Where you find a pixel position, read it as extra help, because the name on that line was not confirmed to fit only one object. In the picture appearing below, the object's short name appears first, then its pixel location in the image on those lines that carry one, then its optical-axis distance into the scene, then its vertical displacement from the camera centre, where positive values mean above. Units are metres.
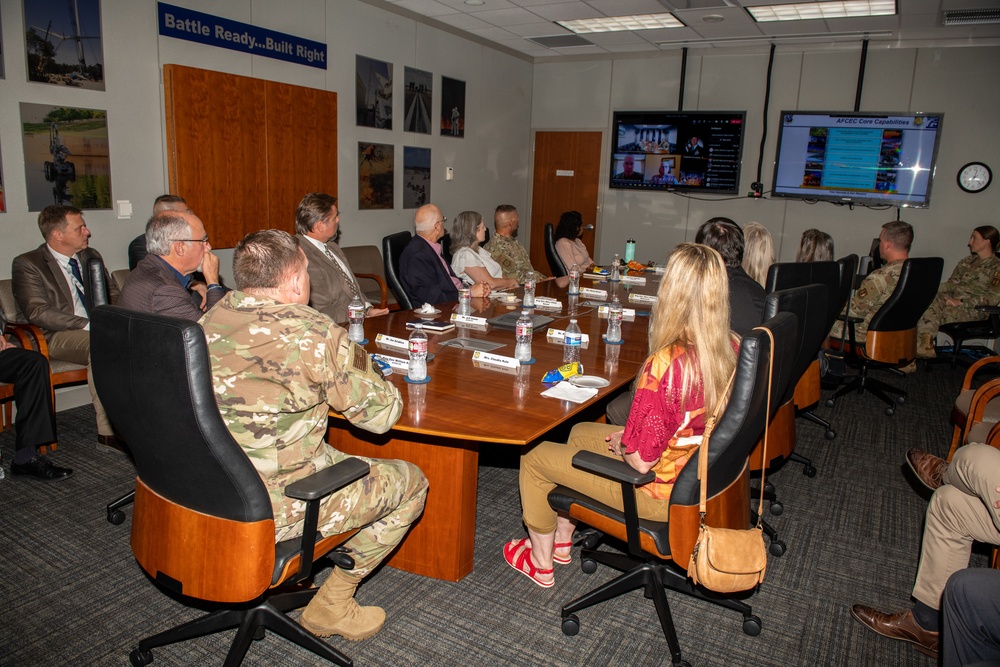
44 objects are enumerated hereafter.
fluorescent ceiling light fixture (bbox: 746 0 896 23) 6.11 +1.86
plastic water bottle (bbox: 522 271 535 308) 4.41 -0.60
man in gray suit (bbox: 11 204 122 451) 4.01 -0.63
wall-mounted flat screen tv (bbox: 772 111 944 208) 7.29 +0.64
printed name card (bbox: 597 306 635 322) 4.22 -0.67
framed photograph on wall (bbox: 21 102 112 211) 4.38 +0.16
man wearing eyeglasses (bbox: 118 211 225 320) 3.13 -0.39
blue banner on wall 5.02 +1.20
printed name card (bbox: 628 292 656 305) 4.86 -0.65
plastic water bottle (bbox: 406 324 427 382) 2.61 -0.62
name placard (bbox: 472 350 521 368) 2.97 -0.69
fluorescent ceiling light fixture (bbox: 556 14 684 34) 7.00 +1.90
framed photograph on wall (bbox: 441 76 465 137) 7.81 +1.04
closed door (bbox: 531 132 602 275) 9.20 +0.30
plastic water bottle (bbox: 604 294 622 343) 3.54 -0.61
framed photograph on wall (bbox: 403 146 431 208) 7.43 +0.21
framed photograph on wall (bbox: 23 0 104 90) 4.25 +0.87
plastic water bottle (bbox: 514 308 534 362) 3.04 -0.61
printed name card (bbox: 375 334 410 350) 3.19 -0.68
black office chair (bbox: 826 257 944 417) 4.57 -0.72
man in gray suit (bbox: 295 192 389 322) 4.00 -0.38
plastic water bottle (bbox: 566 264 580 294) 4.94 -0.57
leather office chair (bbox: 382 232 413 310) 4.53 -0.47
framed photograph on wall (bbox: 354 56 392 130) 6.70 +1.01
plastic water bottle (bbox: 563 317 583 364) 3.18 -0.64
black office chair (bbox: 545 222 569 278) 6.52 -0.50
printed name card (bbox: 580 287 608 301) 4.93 -0.64
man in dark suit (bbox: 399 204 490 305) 4.61 -0.47
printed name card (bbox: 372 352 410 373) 2.82 -0.69
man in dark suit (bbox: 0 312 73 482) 3.51 -1.18
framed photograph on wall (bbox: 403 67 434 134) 7.27 +1.03
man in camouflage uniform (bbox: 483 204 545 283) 5.94 -0.42
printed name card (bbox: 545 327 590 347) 3.50 -0.68
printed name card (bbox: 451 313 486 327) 3.82 -0.67
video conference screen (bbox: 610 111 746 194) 8.20 +0.70
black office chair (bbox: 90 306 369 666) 1.66 -0.77
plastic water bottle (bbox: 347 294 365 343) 3.25 -0.61
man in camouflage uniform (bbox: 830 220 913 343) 4.91 -0.44
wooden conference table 2.29 -0.74
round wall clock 7.07 +0.45
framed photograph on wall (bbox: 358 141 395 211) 6.86 +0.19
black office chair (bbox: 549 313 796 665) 1.94 -0.93
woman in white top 5.22 -0.37
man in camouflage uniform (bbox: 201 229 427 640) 1.84 -0.55
